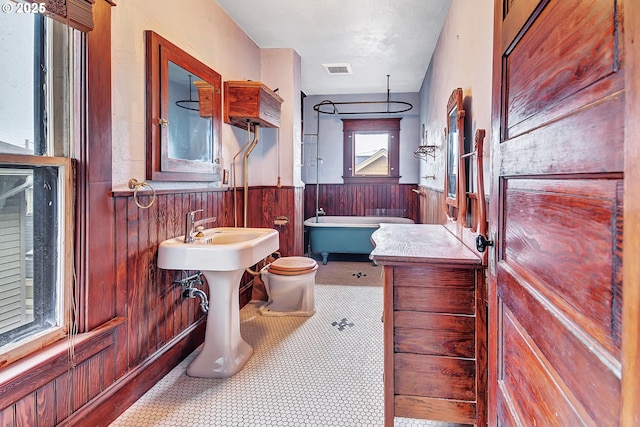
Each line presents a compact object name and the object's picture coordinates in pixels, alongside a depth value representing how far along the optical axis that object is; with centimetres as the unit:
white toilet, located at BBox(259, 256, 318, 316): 303
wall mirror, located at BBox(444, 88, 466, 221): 209
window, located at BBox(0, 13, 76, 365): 133
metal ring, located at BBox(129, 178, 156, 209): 188
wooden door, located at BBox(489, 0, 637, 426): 53
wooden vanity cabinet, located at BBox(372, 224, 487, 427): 155
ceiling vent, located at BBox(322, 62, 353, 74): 430
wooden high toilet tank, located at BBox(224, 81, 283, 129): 293
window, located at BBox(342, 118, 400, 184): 578
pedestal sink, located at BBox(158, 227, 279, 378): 197
